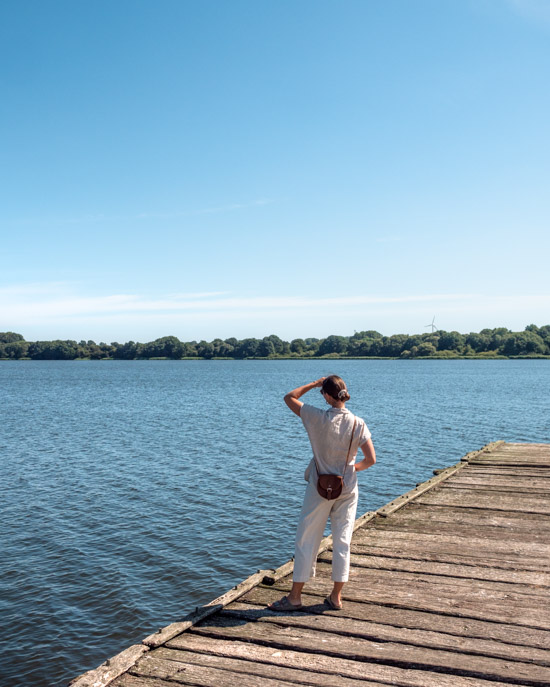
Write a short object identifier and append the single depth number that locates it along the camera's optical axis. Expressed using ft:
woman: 19.80
